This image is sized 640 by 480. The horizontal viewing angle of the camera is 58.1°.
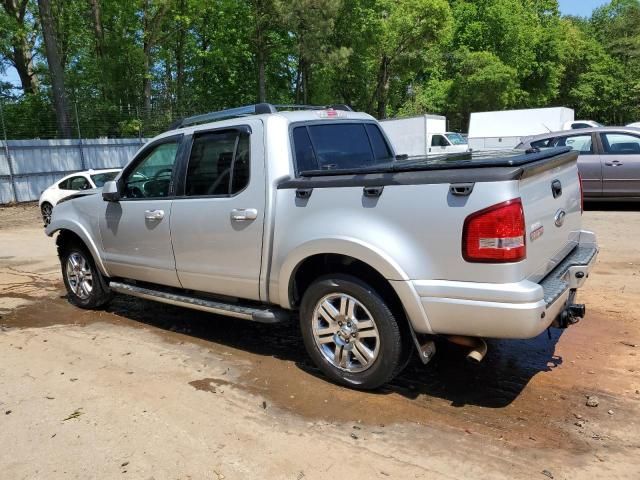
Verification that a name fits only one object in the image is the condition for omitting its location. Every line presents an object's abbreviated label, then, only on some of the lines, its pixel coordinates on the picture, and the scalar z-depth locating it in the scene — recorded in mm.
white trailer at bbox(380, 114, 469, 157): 26188
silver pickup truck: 3314
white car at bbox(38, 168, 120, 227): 14381
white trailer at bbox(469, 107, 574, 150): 28094
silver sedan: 10969
